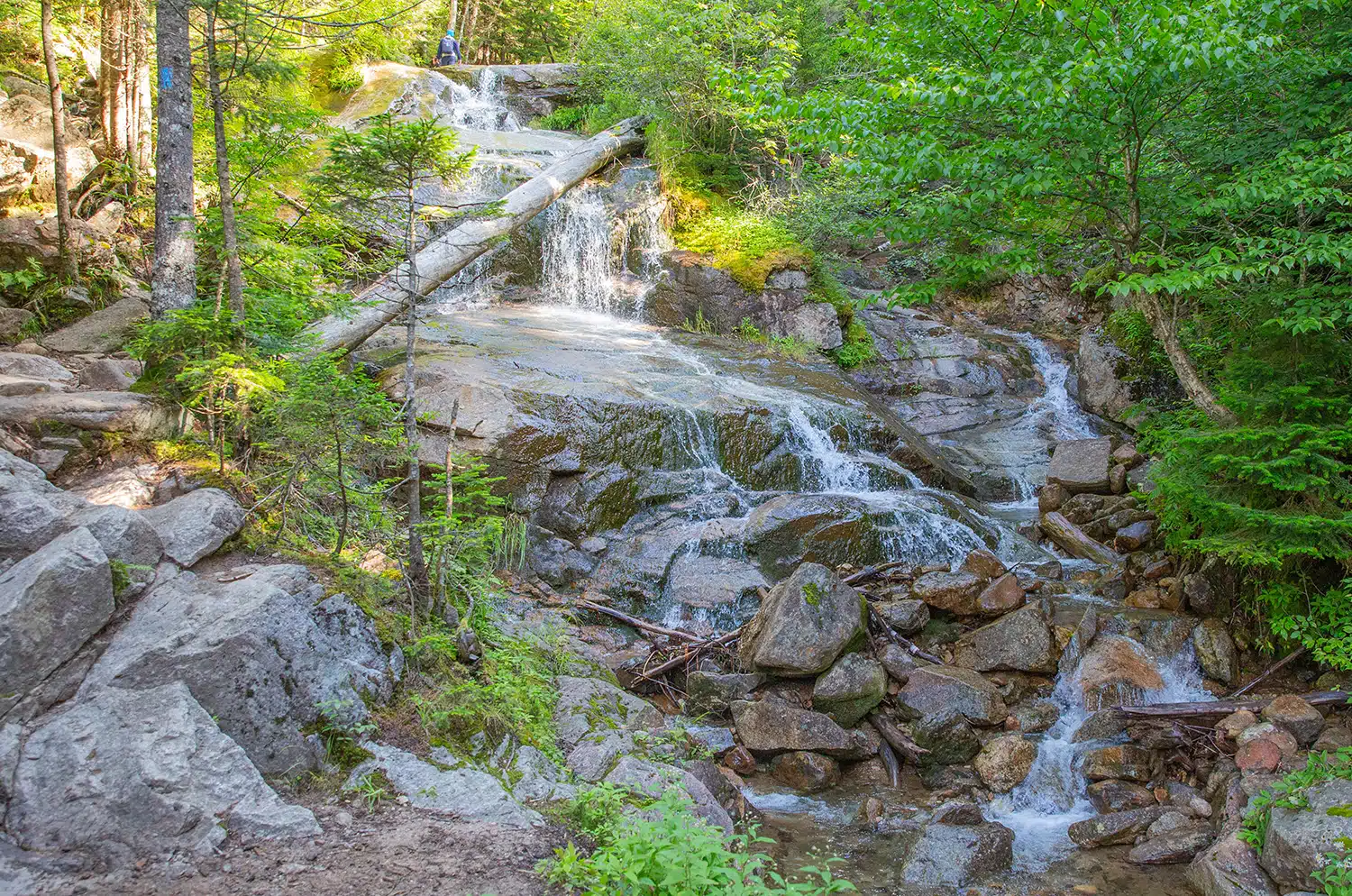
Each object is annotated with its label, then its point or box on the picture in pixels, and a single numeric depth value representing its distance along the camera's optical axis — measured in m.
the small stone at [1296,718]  5.48
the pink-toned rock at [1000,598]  7.70
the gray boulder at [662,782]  4.41
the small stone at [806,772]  5.93
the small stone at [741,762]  6.05
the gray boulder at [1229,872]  4.38
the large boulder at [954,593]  7.72
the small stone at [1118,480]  10.34
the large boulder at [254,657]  3.54
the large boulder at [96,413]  4.79
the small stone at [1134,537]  8.82
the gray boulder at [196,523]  4.23
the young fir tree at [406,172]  4.47
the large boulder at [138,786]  2.93
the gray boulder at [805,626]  6.64
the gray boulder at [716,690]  6.62
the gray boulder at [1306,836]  4.19
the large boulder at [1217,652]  6.52
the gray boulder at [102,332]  7.14
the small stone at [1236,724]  5.73
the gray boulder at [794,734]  6.09
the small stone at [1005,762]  5.91
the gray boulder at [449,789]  3.63
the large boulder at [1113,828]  5.25
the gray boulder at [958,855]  4.88
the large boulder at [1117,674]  6.52
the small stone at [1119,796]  5.61
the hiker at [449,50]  23.25
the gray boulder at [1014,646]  6.94
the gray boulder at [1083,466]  10.47
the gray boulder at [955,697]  6.36
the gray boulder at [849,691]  6.43
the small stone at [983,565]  8.26
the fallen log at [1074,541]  9.06
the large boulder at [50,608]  3.20
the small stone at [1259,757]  5.32
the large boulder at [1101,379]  13.62
